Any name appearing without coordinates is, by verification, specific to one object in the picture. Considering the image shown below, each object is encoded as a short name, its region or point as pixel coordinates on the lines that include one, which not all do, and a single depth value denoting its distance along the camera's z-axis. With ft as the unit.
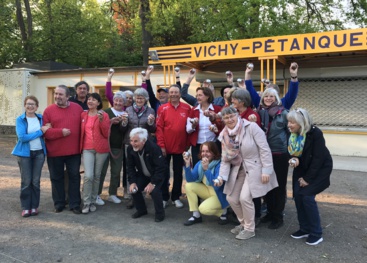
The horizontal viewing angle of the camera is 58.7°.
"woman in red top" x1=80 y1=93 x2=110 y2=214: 15.62
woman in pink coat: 12.25
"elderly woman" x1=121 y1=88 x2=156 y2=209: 16.30
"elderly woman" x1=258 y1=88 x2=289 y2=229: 13.35
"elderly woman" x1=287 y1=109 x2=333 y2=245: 11.92
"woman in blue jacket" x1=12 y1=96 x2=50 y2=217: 14.56
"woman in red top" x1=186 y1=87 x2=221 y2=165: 15.16
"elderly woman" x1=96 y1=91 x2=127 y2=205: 16.61
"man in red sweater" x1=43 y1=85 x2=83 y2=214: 15.21
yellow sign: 23.15
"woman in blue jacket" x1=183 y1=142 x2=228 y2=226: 13.71
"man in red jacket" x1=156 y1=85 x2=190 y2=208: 15.78
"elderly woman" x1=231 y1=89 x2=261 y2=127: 13.29
